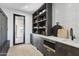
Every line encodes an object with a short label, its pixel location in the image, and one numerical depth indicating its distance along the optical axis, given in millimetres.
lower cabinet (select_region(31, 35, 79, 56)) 1159
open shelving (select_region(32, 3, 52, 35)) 2335
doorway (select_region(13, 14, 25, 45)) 3758
